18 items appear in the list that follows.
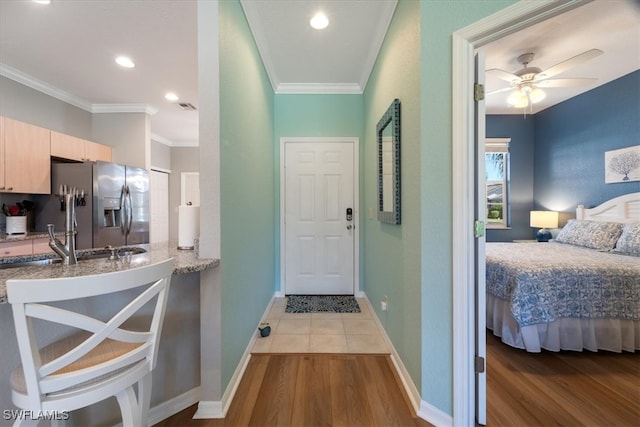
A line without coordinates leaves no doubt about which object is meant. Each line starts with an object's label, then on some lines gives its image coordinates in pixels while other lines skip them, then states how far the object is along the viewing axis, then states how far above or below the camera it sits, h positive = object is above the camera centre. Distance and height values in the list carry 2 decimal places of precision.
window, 4.21 +0.45
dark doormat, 2.80 -1.13
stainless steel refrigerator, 2.99 +0.09
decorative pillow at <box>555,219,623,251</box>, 2.72 -0.31
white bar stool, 0.69 -0.50
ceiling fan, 2.52 +1.35
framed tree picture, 2.78 +0.51
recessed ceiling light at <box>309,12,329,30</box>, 2.02 +1.56
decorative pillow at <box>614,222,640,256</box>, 2.42 -0.33
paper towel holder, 1.61 -0.19
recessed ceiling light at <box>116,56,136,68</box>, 2.64 +1.60
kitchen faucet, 1.14 -0.14
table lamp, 3.68 -0.21
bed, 1.92 -0.75
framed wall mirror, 1.78 +0.36
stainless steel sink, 1.24 -0.26
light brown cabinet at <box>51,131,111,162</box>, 3.00 +0.81
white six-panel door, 3.25 -0.15
